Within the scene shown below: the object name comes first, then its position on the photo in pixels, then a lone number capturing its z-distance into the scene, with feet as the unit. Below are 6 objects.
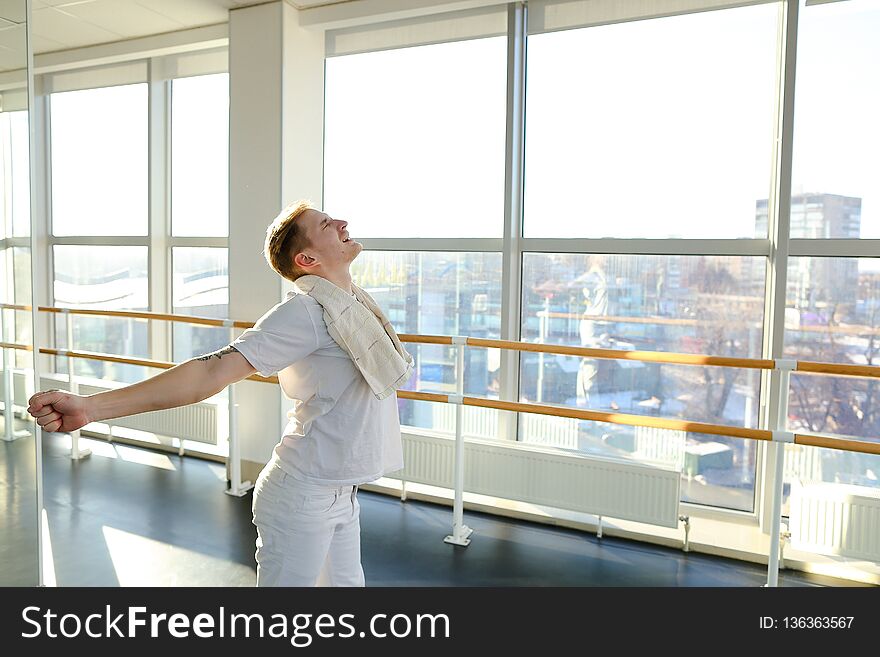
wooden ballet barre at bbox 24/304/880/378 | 8.93
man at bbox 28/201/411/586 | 4.90
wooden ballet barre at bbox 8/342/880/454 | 8.77
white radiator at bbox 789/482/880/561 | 9.45
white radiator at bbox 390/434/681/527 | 10.59
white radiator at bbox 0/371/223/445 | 15.08
